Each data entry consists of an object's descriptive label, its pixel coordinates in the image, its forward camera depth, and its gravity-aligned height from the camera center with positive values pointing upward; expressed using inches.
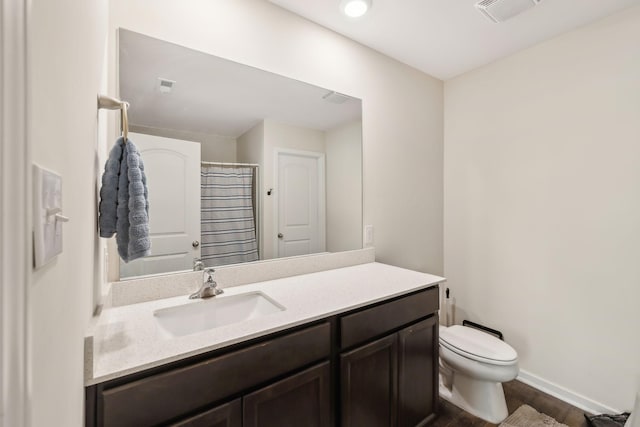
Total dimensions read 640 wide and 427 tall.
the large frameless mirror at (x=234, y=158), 53.2 +12.7
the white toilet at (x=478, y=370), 65.7 -36.9
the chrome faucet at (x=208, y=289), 52.3 -13.8
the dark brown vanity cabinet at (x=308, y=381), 32.5 -23.6
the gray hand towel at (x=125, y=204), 36.9 +1.3
